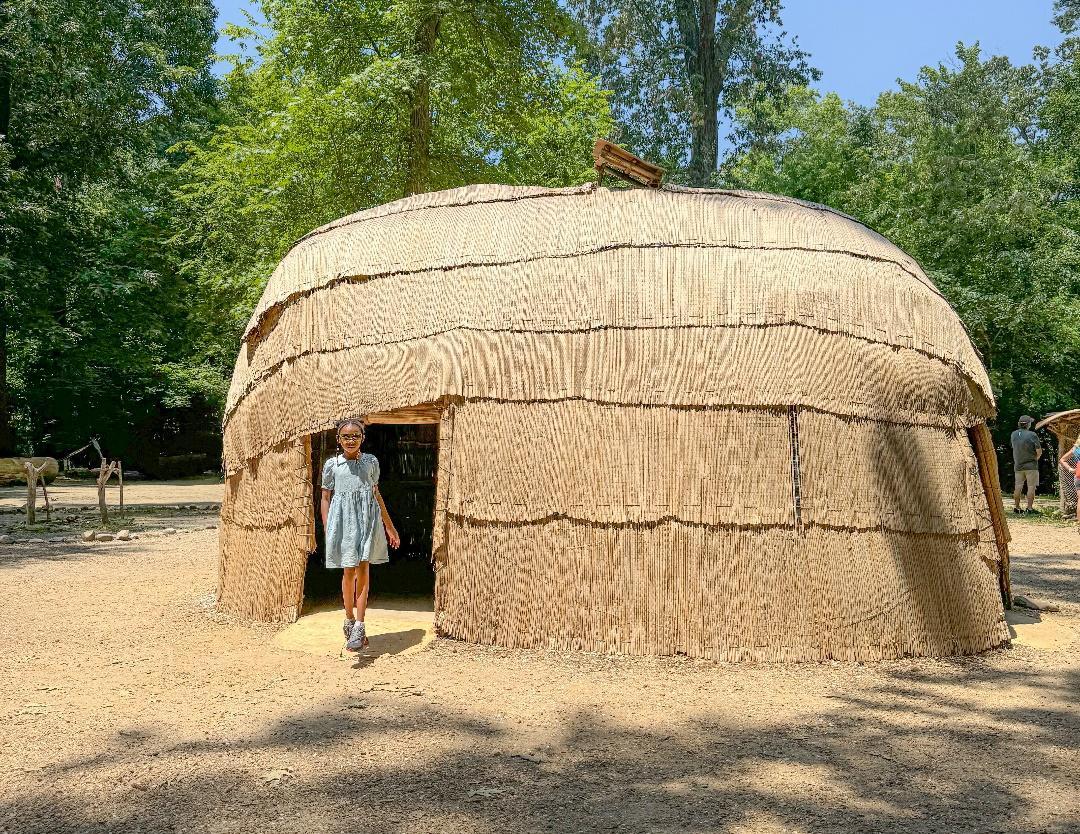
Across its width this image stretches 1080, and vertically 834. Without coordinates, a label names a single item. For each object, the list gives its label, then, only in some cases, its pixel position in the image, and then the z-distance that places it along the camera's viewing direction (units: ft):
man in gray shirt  54.95
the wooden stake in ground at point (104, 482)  49.28
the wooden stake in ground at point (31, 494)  48.85
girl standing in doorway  20.59
